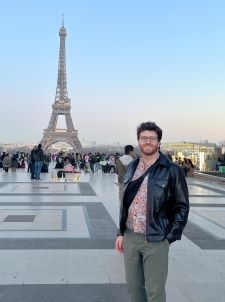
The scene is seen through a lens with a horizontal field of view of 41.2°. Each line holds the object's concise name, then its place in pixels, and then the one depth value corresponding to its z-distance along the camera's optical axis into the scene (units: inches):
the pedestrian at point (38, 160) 484.5
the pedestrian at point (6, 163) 653.9
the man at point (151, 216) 79.1
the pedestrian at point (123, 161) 164.6
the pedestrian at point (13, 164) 668.3
